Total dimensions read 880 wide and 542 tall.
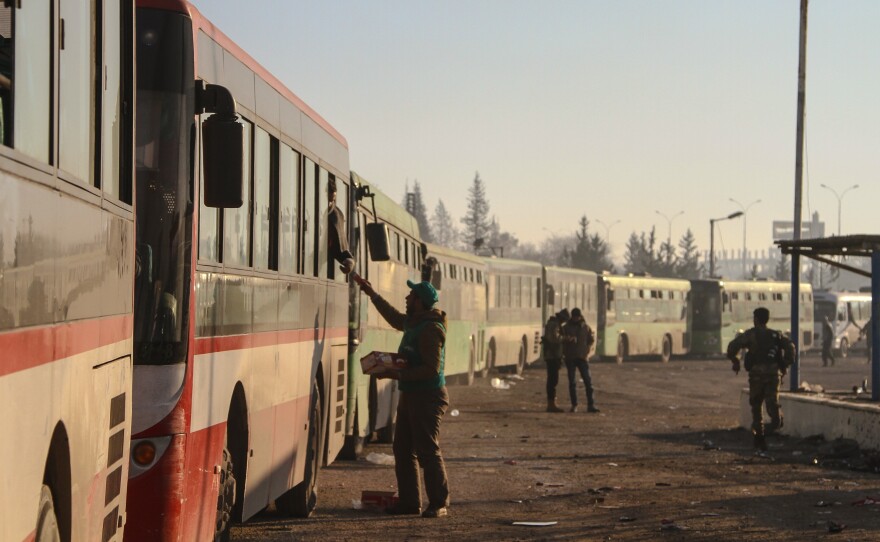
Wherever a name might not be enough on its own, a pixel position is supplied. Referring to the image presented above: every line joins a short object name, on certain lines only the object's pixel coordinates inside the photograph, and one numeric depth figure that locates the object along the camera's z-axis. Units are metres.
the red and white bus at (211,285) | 7.60
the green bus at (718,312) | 64.81
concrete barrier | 19.18
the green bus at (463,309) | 35.84
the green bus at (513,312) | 45.50
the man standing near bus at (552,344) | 28.52
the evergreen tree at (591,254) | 158.25
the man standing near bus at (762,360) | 20.19
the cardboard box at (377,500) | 13.45
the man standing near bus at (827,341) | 55.38
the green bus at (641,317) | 59.31
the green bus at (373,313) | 17.25
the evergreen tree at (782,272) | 144.88
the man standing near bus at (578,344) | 27.59
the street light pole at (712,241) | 81.25
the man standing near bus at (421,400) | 12.91
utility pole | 28.40
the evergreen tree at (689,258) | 175.00
